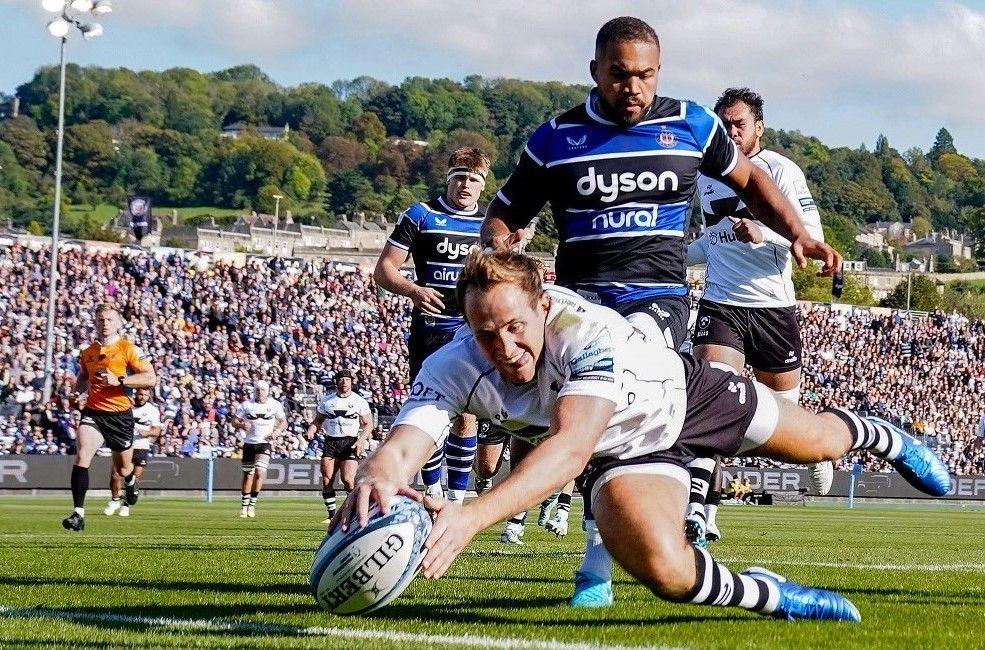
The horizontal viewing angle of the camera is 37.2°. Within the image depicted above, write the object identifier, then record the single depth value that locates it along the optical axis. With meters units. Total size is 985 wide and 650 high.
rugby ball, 4.89
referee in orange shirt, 15.02
